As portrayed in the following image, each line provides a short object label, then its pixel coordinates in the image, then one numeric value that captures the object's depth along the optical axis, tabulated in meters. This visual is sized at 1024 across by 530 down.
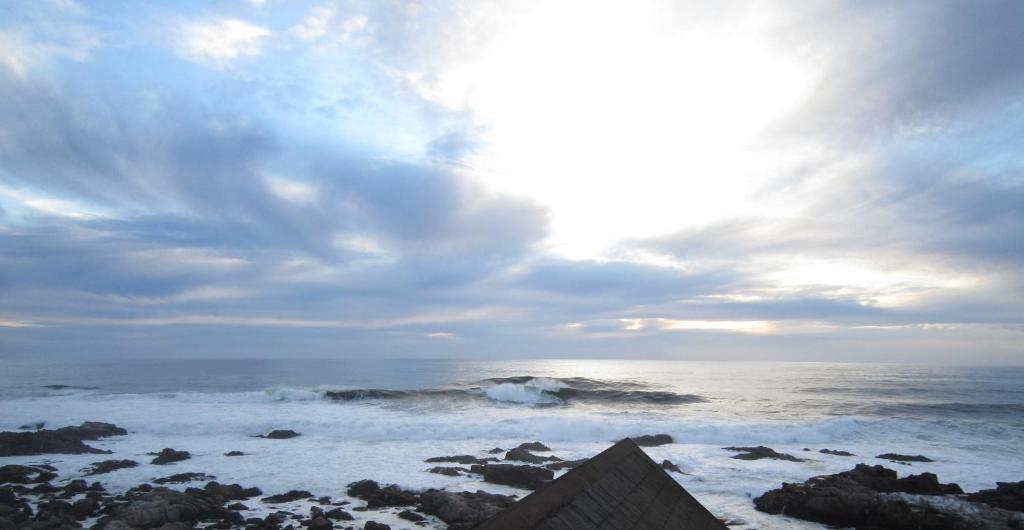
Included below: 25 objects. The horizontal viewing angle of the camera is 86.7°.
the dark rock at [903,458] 20.62
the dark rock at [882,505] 11.38
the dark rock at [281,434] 24.12
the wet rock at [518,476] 15.69
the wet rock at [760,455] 20.36
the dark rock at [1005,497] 12.84
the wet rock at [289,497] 13.95
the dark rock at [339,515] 12.41
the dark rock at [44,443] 19.92
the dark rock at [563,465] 17.94
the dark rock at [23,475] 15.60
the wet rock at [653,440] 23.48
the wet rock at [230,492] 14.04
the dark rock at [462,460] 18.80
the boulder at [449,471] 16.91
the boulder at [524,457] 19.34
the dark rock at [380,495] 13.75
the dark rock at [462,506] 12.26
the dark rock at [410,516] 12.44
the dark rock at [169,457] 18.58
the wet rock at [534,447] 21.34
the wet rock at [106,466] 16.97
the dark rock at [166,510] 11.65
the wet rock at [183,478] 15.88
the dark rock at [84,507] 12.39
